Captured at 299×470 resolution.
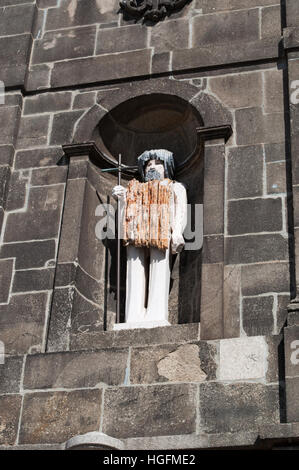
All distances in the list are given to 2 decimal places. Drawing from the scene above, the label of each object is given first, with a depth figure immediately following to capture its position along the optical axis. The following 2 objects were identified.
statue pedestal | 10.31
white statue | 10.62
